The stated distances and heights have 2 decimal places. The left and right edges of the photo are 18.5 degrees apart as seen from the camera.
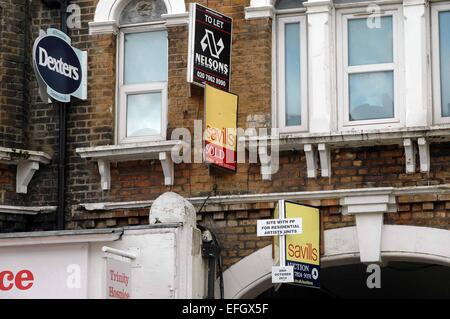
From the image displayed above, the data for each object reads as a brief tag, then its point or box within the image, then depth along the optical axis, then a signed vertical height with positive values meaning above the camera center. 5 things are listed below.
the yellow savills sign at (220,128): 15.38 +1.26
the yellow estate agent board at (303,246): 14.84 -0.07
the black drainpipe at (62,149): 16.36 +1.09
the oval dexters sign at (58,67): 15.89 +2.02
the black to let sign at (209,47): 15.54 +2.18
